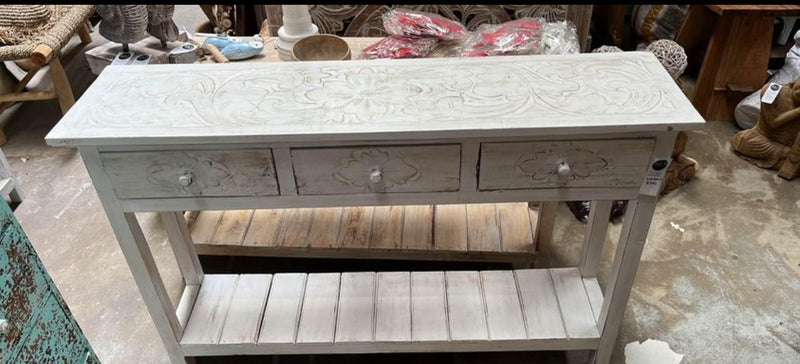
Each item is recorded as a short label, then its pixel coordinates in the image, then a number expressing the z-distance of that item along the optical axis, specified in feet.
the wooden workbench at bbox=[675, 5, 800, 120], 8.34
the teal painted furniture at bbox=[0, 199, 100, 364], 3.61
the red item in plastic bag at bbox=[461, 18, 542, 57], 6.00
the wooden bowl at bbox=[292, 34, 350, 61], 5.94
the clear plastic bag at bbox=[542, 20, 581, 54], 6.17
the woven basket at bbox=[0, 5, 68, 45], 8.44
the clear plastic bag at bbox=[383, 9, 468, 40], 6.38
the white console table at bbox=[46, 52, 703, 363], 3.51
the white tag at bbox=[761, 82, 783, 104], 7.57
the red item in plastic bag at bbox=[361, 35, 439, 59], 6.15
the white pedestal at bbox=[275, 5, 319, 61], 6.15
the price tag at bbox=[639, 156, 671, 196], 3.69
